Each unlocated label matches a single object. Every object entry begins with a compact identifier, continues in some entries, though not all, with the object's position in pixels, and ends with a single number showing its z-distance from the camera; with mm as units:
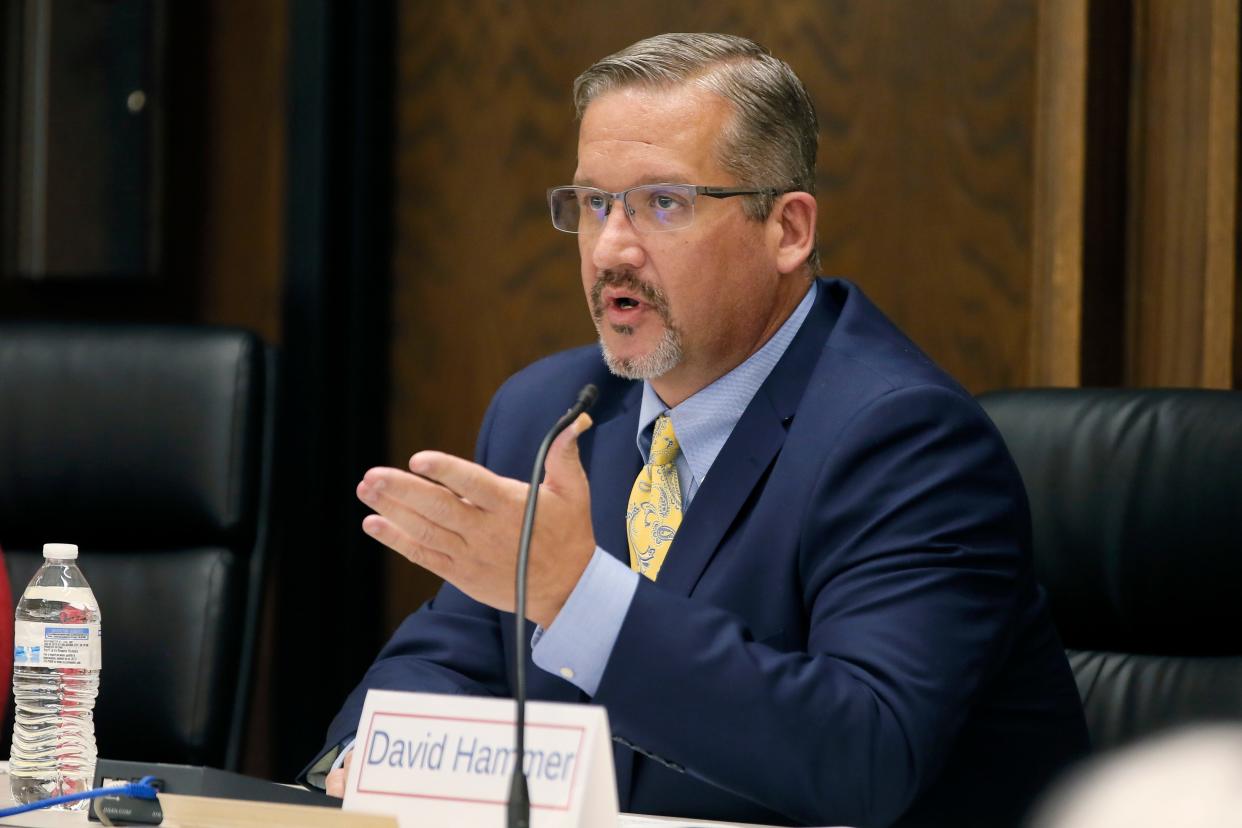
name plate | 5350
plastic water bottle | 5568
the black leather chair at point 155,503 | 6055
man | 5513
